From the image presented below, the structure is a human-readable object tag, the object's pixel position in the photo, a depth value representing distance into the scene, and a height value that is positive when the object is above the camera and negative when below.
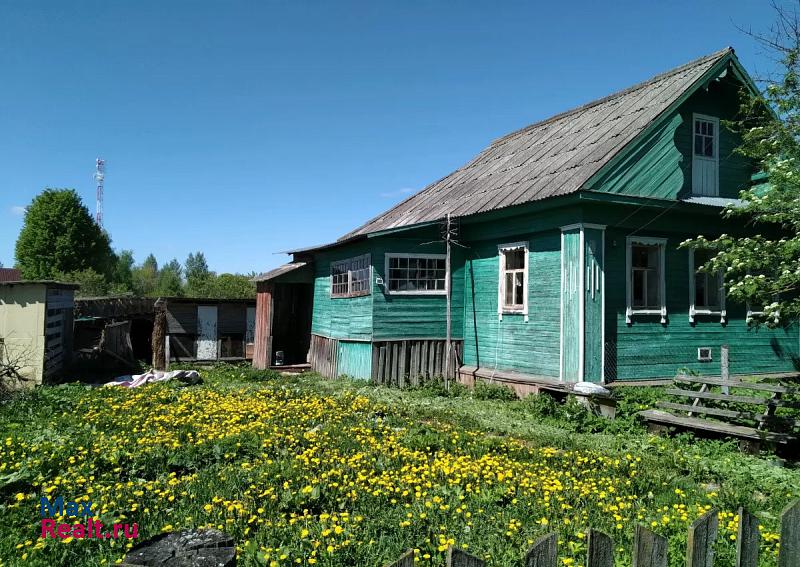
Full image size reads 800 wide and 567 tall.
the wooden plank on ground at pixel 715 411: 7.75 -1.50
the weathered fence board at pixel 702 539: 2.29 -0.99
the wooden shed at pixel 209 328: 20.28 -0.93
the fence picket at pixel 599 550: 2.19 -1.00
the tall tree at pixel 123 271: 72.88 +4.78
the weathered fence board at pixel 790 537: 2.46 -1.04
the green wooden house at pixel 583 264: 11.53 +1.11
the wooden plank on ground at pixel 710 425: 7.25 -1.68
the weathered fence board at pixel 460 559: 1.90 -0.91
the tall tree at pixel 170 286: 62.67 +2.46
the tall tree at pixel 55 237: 48.50 +6.00
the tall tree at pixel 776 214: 6.79 +1.44
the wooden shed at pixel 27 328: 12.05 -0.60
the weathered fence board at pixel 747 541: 2.47 -1.07
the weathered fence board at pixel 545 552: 2.08 -0.95
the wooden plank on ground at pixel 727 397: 7.41 -1.26
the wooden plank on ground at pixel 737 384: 7.68 -1.11
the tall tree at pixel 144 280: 72.00 +3.67
